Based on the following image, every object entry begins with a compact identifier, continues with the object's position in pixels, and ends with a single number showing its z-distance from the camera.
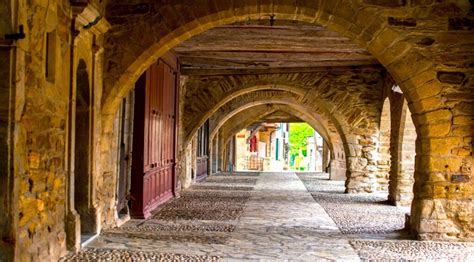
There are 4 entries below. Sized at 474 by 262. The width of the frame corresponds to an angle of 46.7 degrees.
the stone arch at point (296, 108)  13.52
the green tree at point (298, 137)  47.22
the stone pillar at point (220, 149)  17.89
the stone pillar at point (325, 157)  19.16
